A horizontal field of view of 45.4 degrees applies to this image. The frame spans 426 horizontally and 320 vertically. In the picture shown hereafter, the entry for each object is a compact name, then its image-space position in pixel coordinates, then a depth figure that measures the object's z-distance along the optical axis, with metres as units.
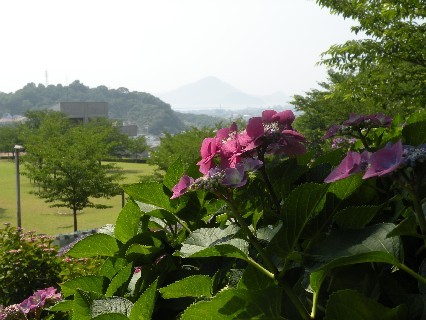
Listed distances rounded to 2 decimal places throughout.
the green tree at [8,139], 68.44
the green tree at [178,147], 24.90
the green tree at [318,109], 26.02
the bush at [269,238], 0.77
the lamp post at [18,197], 21.05
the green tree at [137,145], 69.75
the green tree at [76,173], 23.39
